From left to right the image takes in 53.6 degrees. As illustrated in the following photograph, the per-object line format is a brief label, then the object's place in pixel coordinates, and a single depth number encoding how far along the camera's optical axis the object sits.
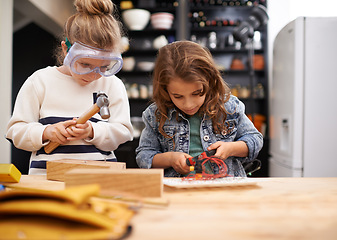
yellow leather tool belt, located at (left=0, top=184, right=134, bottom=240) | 0.46
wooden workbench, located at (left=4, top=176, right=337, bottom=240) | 0.52
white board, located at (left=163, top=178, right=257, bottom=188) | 0.88
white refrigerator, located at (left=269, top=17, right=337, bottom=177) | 2.71
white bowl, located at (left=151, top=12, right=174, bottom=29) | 4.28
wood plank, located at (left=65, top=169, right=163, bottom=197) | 0.77
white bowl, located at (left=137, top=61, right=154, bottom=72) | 4.36
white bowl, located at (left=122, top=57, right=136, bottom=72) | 4.39
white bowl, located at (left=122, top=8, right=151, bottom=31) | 4.27
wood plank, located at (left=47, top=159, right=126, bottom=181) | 1.01
